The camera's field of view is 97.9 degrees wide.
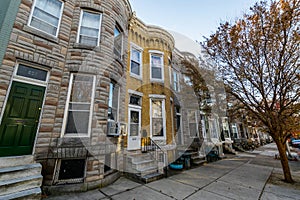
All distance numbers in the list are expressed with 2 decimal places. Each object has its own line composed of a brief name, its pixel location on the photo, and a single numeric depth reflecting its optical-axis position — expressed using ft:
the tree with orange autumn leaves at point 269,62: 16.89
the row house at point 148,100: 21.09
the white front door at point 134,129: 21.25
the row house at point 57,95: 11.93
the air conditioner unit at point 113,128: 16.56
